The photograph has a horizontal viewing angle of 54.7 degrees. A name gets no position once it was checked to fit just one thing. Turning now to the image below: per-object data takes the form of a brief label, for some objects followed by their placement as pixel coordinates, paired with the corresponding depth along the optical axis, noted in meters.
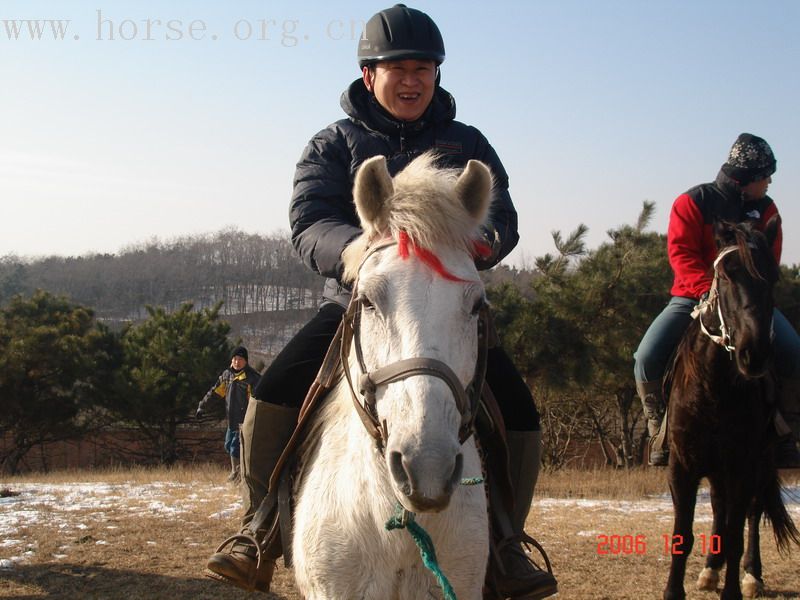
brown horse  5.16
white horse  2.08
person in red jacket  6.17
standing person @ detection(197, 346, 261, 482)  12.45
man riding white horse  3.22
